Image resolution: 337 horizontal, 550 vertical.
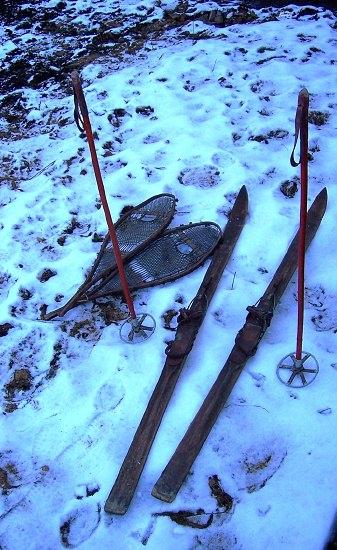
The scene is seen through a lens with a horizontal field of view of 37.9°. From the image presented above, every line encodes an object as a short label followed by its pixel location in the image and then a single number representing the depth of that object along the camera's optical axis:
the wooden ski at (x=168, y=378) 2.00
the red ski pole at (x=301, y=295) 1.67
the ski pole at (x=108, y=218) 1.99
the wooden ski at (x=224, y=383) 2.00
